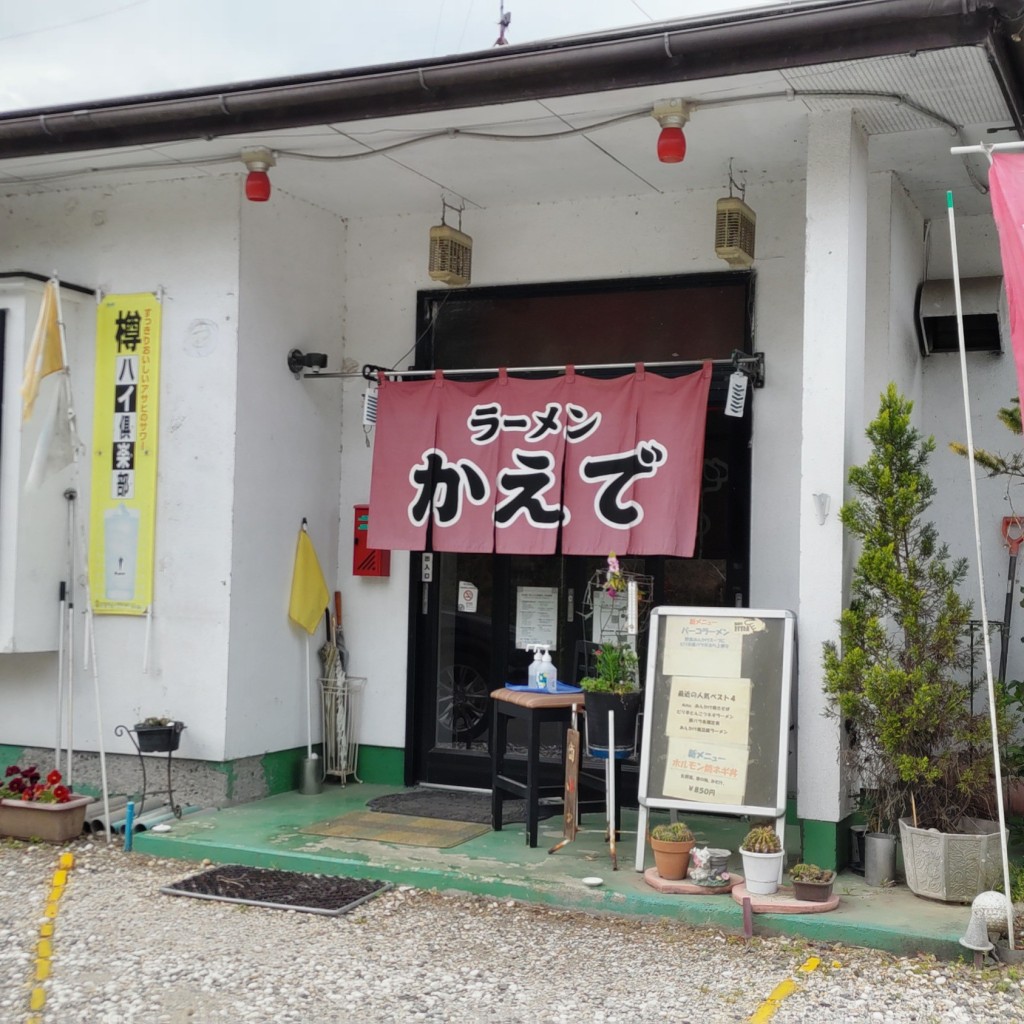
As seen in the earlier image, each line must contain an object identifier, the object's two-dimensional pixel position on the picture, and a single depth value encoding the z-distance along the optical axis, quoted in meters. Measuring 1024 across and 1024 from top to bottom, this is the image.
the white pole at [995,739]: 5.14
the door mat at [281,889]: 6.04
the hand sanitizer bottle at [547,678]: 7.16
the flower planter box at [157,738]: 7.43
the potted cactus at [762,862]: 5.80
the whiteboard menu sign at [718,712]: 6.16
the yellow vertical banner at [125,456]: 8.02
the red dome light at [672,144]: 6.45
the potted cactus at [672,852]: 6.06
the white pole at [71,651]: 7.47
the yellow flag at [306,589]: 8.38
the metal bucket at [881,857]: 6.13
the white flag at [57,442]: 7.26
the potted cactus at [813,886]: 5.70
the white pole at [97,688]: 7.16
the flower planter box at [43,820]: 7.17
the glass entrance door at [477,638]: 8.30
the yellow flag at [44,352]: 7.25
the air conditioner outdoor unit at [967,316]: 7.83
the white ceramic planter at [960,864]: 5.78
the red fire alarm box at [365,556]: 8.73
